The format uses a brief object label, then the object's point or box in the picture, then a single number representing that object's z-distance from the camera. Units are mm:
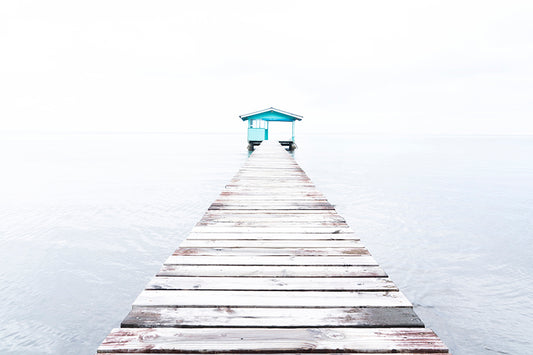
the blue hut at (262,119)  28906
